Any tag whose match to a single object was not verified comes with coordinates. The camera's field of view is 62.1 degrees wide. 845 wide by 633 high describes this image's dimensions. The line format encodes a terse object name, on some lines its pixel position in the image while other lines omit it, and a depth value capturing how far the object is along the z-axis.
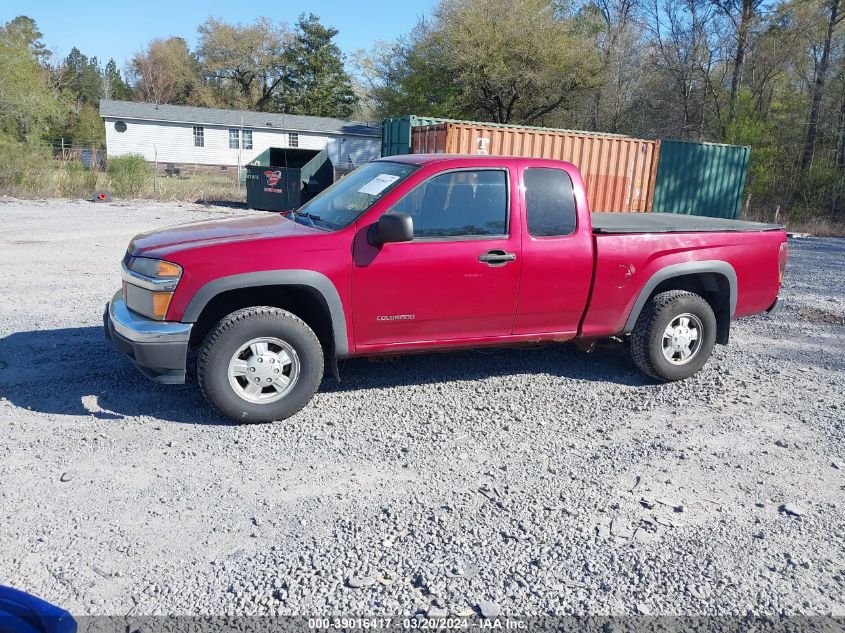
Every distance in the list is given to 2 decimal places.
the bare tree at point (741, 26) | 32.28
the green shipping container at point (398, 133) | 16.80
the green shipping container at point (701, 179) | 19.16
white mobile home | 45.09
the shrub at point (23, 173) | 21.88
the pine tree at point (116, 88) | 70.52
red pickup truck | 4.51
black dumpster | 20.91
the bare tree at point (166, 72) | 63.72
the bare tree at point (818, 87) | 28.19
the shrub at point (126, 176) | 23.47
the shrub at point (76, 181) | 22.59
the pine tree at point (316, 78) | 58.28
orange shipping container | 15.37
